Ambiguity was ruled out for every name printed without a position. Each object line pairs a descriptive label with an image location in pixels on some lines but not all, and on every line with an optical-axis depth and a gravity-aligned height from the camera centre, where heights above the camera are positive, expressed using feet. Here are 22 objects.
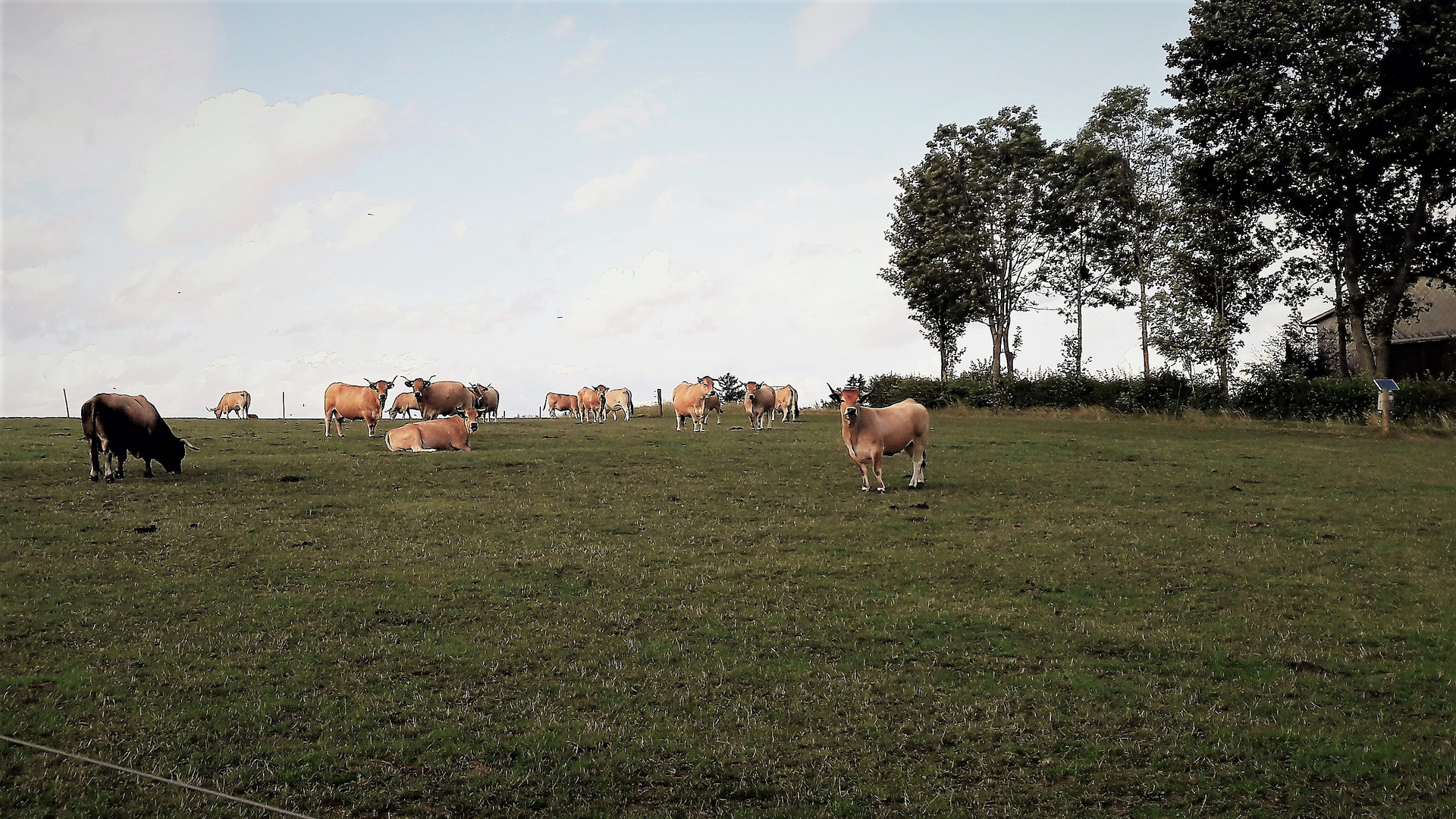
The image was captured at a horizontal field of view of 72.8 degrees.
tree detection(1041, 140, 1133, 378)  183.21 +35.22
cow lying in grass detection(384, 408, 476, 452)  91.30 -0.55
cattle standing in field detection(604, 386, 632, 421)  166.40 +3.86
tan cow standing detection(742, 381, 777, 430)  122.31 +2.18
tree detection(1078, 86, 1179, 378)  178.50 +45.46
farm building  169.89 +9.84
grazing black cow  69.21 +0.65
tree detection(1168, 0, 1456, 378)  124.88 +35.48
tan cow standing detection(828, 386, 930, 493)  67.36 -1.19
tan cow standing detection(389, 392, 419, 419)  138.62 +3.82
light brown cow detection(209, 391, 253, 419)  196.34 +6.67
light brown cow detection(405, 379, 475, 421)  131.54 +4.38
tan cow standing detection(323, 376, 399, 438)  112.06 +3.53
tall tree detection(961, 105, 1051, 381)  194.80 +41.19
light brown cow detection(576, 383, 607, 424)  170.19 +4.17
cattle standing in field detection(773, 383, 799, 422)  149.69 +2.60
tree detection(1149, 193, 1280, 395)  144.25 +17.92
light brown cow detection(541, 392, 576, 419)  203.21 +4.88
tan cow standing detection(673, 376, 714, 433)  124.47 +2.70
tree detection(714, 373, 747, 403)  240.12 +7.66
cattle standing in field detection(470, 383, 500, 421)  148.66 +4.43
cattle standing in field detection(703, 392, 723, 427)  138.47 +2.58
